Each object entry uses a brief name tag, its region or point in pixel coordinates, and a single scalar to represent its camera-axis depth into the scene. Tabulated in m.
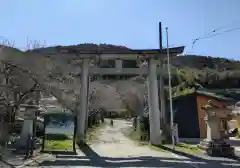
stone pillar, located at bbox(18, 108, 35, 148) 9.39
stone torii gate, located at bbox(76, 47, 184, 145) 12.45
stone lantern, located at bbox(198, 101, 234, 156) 9.36
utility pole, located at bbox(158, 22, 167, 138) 15.15
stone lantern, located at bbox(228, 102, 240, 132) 12.65
